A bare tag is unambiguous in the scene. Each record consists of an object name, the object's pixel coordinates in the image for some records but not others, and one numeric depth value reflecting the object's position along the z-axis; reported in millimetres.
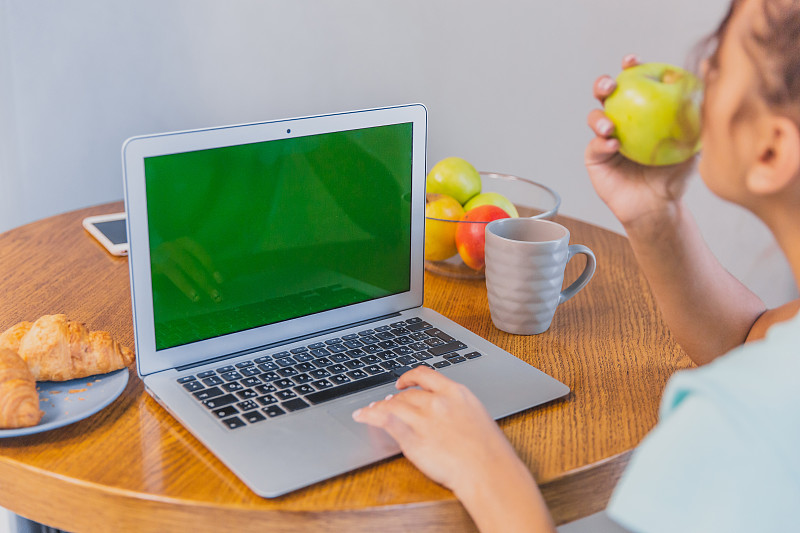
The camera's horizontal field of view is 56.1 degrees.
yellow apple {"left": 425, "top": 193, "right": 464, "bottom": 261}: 1185
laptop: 758
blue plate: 734
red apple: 1150
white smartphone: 1241
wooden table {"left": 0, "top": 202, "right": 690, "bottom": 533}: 654
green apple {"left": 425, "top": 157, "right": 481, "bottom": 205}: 1293
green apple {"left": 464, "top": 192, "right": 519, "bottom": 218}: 1265
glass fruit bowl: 1187
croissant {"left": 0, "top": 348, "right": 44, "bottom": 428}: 709
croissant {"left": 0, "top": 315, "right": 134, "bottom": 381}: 800
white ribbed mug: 979
